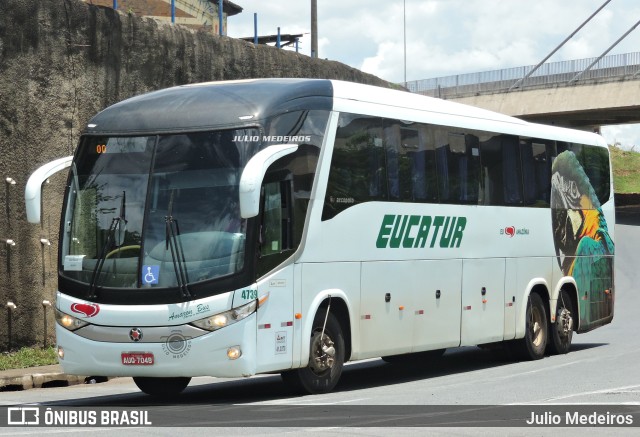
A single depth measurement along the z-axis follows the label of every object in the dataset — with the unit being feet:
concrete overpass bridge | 183.42
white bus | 44.06
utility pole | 142.82
